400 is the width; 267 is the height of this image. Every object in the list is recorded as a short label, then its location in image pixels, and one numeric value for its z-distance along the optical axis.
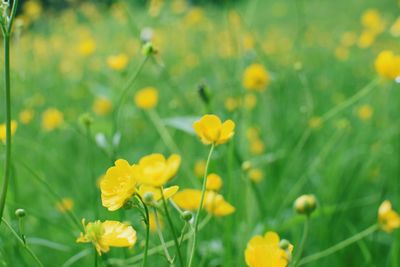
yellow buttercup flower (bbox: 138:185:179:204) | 0.63
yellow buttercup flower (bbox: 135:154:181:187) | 0.61
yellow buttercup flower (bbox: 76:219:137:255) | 0.60
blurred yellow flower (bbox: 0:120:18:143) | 0.79
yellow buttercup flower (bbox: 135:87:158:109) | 1.10
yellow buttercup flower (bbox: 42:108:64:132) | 1.33
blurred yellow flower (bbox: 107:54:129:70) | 1.02
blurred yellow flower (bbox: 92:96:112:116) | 1.91
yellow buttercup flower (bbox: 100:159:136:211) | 0.61
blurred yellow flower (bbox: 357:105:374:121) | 1.67
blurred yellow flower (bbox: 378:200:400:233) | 0.76
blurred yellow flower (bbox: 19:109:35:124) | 1.33
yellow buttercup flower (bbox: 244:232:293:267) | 0.62
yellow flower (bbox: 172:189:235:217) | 0.75
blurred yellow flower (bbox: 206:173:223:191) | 0.75
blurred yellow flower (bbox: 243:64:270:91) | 1.13
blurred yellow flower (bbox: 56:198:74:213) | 0.98
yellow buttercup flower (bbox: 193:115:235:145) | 0.65
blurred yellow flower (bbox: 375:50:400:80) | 0.91
